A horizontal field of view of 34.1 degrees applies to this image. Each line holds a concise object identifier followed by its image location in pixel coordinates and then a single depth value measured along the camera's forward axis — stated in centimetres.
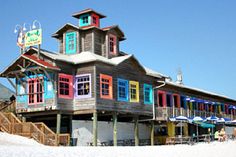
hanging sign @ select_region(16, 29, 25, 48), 2742
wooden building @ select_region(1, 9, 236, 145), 2538
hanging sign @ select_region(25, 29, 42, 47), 2536
